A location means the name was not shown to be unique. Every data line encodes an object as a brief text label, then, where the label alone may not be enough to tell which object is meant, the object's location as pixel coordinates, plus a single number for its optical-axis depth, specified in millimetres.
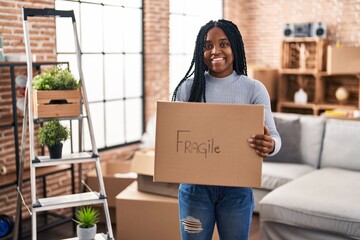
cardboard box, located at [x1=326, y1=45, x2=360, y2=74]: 5910
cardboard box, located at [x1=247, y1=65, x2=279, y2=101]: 6383
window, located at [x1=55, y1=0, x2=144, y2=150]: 4425
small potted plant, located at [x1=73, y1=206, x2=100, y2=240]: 2892
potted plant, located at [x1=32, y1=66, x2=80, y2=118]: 2910
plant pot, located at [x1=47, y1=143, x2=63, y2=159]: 2980
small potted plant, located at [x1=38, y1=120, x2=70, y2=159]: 2984
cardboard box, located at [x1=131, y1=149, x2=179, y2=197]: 3303
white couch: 2992
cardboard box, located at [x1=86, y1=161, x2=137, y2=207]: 3888
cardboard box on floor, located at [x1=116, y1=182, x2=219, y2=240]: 3256
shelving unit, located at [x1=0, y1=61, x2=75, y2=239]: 3311
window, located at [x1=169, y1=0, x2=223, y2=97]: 5875
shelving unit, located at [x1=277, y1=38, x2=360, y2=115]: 6340
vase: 6559
